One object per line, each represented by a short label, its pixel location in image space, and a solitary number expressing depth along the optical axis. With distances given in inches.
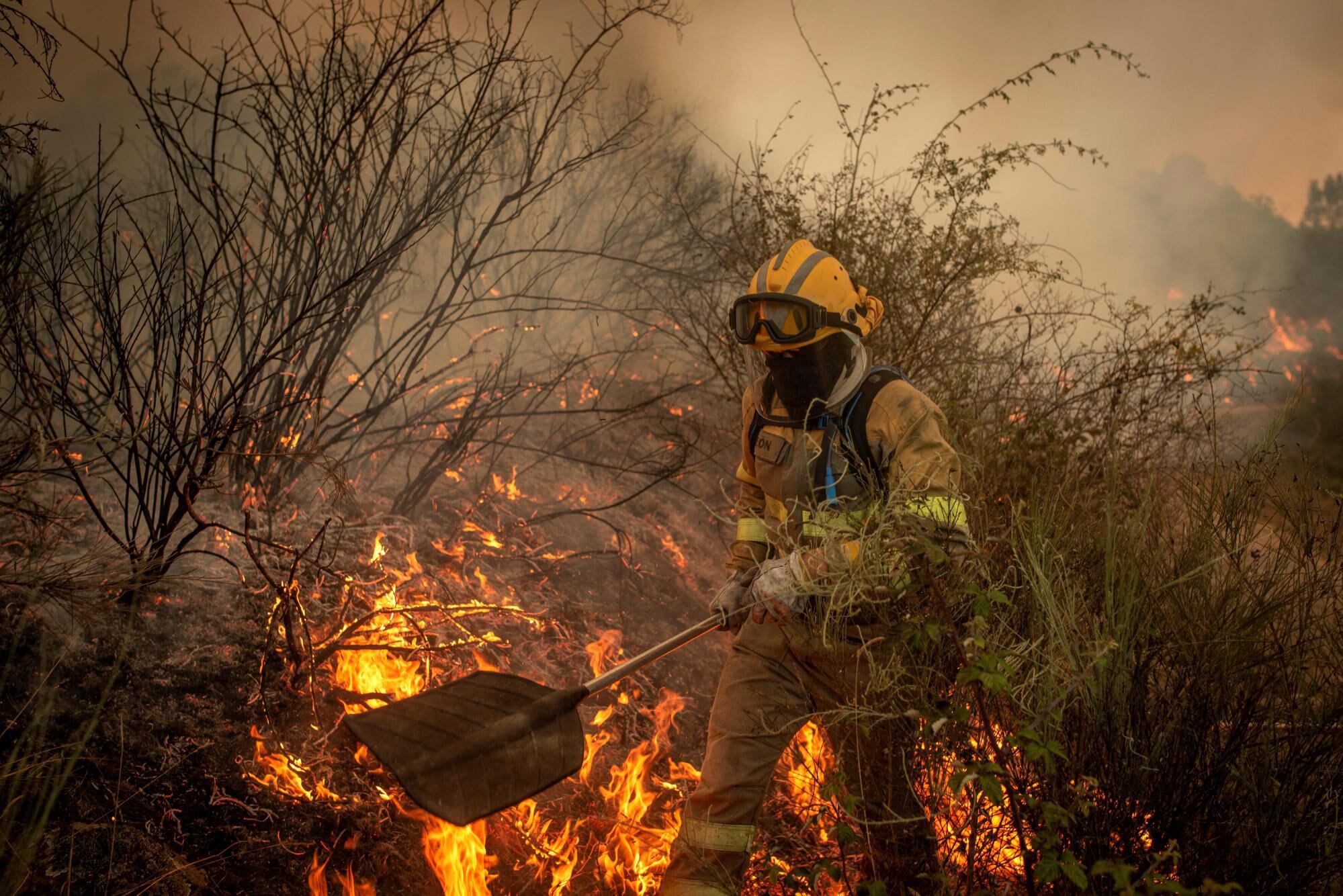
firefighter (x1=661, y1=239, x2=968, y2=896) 103.6
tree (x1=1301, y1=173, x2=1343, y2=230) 788.6
